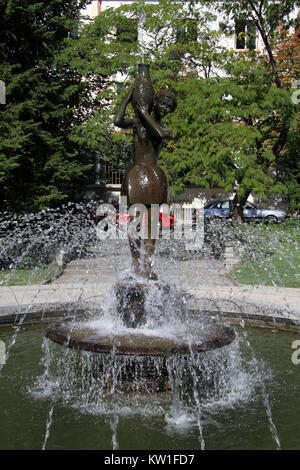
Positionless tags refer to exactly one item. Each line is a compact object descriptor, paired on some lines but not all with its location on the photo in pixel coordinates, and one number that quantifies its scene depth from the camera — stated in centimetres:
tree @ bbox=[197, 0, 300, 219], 1700
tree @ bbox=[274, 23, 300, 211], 1955
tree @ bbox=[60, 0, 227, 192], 1795
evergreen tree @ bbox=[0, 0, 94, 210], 1469
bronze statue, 582
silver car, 2639
